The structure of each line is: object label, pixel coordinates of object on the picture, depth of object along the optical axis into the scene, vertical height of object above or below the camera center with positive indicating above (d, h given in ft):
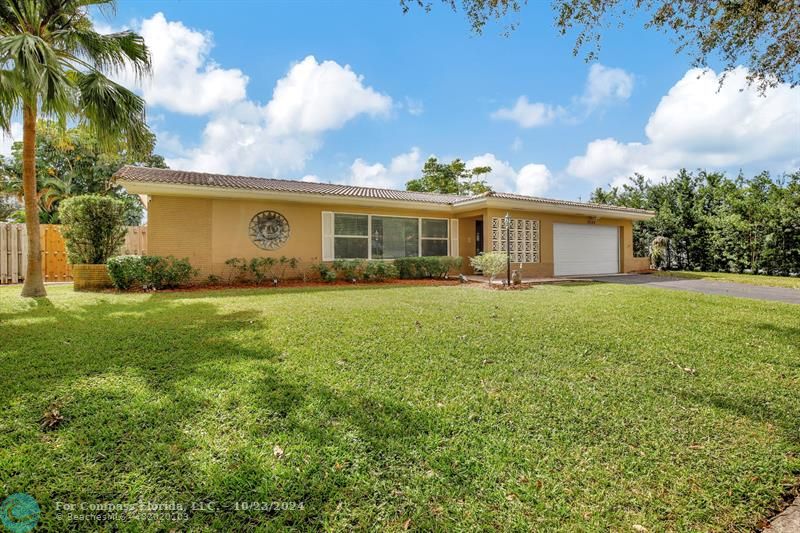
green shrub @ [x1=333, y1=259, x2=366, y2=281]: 41.14 +0.03
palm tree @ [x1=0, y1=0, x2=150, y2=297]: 21.07 +12.38
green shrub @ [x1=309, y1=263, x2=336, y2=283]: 40.22 -0.39
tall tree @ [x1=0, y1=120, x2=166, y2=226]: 73.56 +21.05
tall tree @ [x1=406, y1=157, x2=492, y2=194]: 106.42 +26.26
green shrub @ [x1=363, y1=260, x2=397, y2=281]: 41.68 -0.23
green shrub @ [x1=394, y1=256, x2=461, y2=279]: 44.14 +0.11
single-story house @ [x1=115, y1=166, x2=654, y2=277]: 37.04 +5.55
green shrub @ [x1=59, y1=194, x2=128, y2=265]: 33.55 +4.05
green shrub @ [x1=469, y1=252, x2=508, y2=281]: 38.09 +0.47
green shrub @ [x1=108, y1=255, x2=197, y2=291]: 31.19 -0.16
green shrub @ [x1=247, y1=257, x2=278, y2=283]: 38.32 +0.20
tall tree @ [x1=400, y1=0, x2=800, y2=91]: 21.04 +14.54
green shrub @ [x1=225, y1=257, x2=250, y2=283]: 38.60 +0.00
